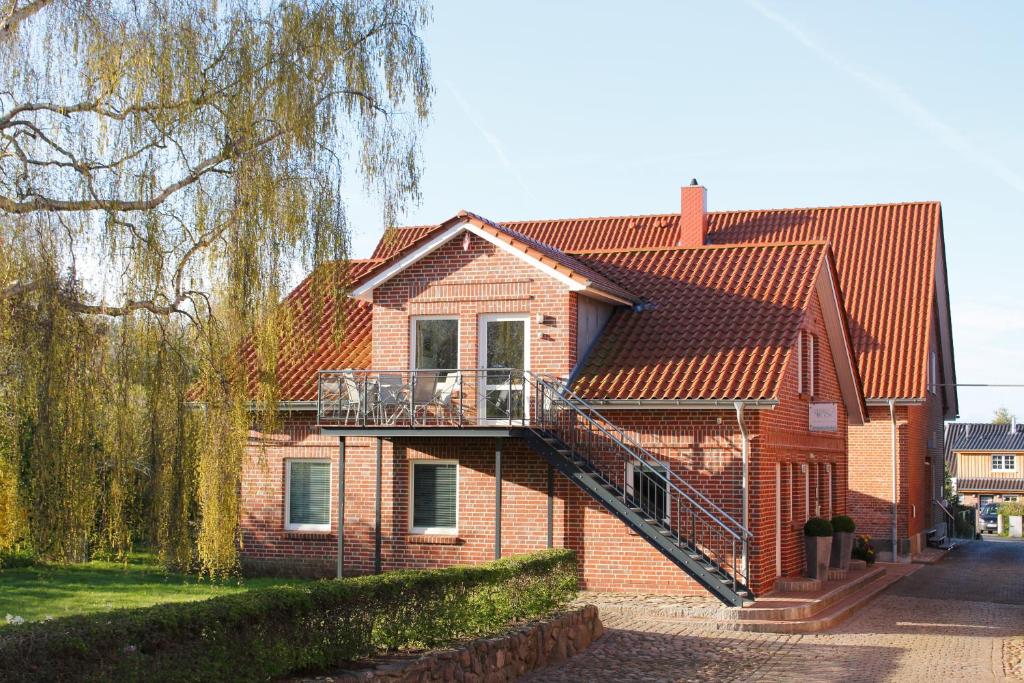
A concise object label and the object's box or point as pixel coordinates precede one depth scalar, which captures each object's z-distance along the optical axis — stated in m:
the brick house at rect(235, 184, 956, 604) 19.28
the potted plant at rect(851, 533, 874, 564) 25.47
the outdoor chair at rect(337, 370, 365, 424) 20.34
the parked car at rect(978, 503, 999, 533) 55.59
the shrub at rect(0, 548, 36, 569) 21.98
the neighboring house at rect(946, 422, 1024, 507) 74.50
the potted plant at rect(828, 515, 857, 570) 23.34
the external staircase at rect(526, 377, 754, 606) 17.78
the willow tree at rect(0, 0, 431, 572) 10.52
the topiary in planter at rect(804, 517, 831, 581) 21.52
